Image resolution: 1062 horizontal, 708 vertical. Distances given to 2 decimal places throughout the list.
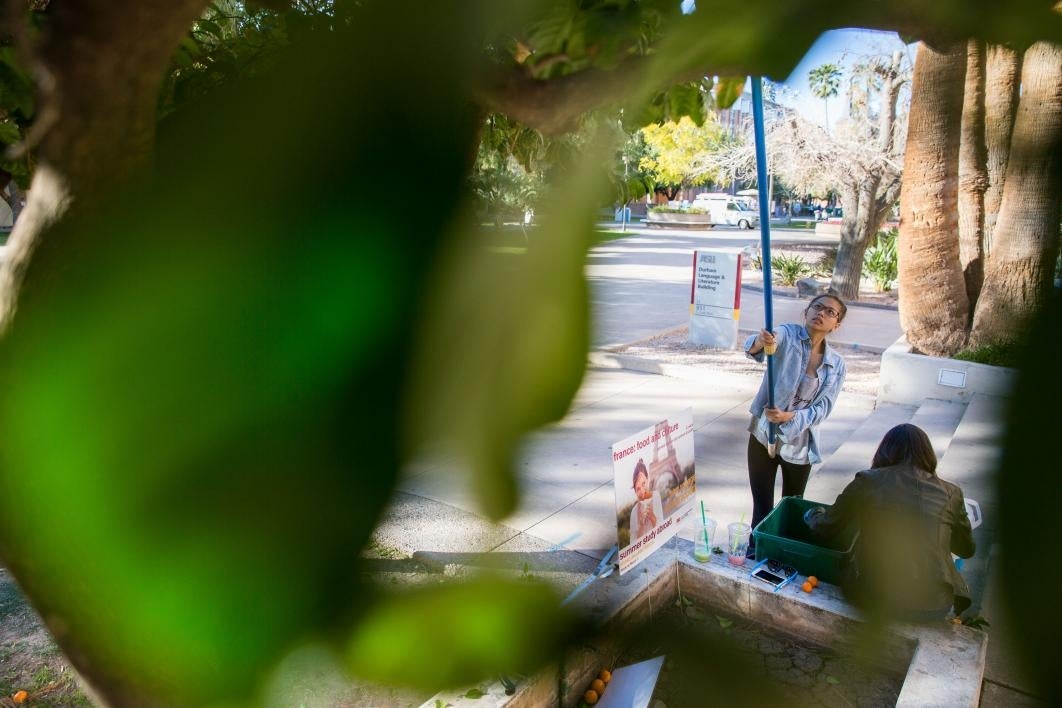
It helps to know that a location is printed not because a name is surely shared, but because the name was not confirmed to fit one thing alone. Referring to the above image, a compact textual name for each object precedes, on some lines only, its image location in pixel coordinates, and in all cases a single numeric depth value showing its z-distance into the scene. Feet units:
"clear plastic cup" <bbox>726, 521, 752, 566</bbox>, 10.62
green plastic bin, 9.98
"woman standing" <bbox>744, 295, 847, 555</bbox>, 10.73
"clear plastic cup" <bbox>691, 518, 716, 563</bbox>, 10.68
